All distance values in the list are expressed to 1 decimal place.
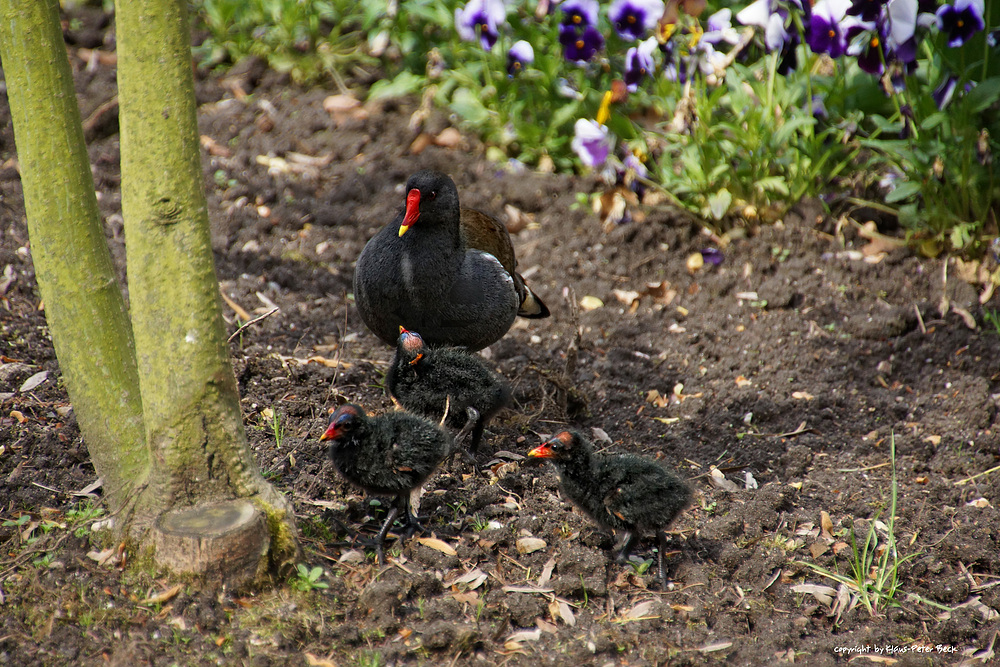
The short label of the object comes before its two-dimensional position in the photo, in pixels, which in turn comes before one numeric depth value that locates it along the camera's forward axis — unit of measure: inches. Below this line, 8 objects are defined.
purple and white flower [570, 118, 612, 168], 488.4
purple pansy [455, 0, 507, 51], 512.0
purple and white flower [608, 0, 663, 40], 478.6
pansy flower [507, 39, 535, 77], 509.7
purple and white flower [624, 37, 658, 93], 476.7
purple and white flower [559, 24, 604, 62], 493.0
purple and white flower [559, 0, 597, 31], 488.4
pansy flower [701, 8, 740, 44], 464.4
